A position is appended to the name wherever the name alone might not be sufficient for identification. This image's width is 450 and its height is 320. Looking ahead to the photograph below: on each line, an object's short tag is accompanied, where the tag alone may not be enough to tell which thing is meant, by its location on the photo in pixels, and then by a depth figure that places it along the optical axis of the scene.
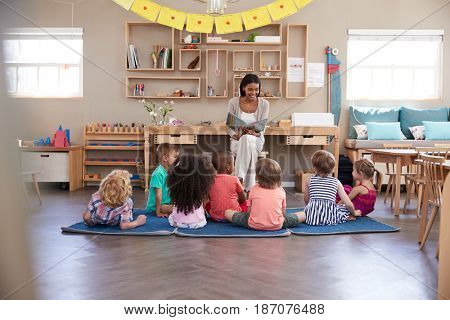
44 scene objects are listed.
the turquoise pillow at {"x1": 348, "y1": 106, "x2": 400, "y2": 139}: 6.32
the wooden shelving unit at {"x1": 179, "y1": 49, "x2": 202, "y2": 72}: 6.27
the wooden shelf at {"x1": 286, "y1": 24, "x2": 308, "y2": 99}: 6.31
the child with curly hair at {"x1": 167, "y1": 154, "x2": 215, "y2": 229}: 3.29
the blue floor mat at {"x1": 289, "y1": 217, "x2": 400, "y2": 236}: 3.31
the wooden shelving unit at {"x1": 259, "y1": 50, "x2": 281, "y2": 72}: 6.25
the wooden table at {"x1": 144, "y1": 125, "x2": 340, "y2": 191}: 5.72
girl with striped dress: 3.54
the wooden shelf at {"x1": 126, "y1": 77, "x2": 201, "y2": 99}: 6.32
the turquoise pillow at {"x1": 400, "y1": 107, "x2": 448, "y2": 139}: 6.25
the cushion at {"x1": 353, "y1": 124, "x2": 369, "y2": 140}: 6.28
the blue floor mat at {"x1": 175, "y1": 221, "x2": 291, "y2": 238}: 3.16
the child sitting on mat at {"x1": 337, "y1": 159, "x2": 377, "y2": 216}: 3.78
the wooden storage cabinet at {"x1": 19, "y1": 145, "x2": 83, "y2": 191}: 5.64
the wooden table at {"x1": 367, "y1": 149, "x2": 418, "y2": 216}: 3.97
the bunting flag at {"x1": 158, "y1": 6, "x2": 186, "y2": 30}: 5.80
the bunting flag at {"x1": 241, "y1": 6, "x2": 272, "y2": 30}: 5.86
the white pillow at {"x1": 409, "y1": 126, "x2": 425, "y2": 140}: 6.14
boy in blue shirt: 3.71
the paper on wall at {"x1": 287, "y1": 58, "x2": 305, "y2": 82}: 6.31
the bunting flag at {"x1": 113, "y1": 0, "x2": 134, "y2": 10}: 5.42
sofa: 6.25
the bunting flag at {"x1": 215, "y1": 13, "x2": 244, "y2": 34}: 5.90
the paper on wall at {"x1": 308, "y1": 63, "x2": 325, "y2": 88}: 6.36
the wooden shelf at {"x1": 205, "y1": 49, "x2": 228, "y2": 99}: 6.28
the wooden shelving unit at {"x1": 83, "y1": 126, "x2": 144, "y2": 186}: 6.12
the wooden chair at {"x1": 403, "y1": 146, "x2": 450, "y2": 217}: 3.81
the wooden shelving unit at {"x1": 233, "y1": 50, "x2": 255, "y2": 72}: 6.27
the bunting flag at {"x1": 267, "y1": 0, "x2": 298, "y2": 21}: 5.69
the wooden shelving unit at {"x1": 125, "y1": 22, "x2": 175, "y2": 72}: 6.29
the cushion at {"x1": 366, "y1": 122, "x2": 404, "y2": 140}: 6.15
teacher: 4.68
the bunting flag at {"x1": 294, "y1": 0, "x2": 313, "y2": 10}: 5.49
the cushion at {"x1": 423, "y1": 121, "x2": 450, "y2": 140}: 6.05
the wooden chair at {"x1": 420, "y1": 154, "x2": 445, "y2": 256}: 2.88
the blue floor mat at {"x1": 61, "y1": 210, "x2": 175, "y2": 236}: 3.17
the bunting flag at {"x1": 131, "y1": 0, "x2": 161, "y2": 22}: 5.63
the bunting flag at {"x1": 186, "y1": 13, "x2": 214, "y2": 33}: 5.84
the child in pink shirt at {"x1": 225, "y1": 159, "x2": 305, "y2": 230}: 3.30
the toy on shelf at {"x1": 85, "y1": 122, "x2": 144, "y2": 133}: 6.17
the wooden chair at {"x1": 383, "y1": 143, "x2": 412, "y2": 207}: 5.09
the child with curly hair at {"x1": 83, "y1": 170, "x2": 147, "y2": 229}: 3.15
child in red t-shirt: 3.56
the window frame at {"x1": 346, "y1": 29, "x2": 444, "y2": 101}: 6.37
